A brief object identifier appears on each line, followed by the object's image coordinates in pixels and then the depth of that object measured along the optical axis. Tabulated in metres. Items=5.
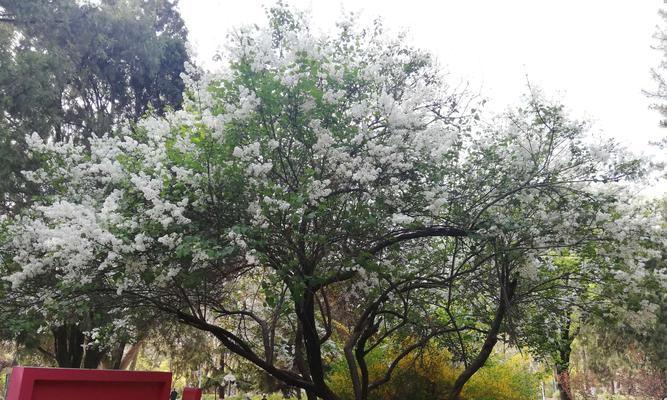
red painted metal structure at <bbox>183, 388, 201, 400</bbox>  9.57
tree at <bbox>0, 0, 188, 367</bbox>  9.62
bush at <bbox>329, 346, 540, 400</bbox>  9.12
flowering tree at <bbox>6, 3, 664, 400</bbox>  5.02
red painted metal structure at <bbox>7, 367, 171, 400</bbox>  5.52
